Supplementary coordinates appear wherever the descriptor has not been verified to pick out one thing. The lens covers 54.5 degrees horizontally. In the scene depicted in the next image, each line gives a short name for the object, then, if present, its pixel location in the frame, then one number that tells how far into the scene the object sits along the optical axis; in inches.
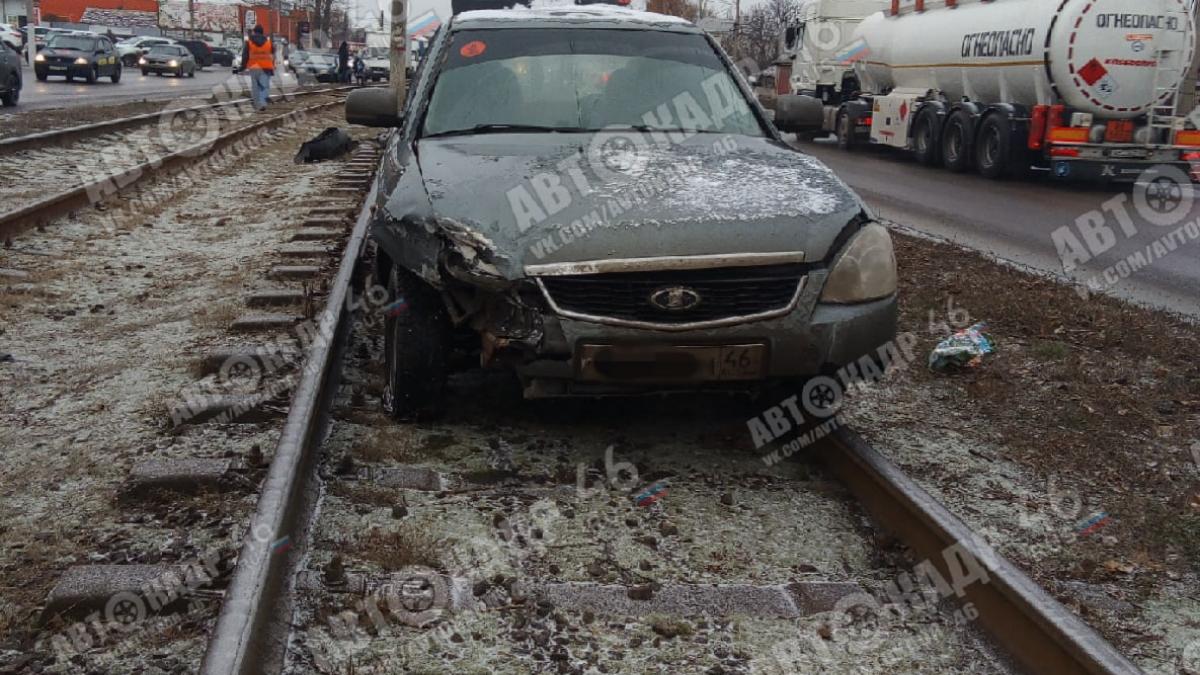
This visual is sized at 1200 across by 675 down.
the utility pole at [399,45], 879.8
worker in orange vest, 972.6
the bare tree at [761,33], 2473.8
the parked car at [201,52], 2800.2
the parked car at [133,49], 2421.3
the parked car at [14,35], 1918.1
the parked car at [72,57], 1483.8
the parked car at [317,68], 2144.4
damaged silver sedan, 152.8
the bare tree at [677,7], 3265.3
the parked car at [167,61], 2023.9
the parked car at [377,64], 2230.6
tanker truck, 596.4
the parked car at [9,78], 890.1
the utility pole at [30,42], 1914.4
